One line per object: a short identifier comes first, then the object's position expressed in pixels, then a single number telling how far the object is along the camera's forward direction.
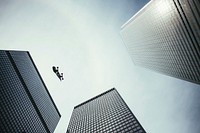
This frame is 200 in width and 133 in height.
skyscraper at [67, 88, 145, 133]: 111.12
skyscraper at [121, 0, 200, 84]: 99.12
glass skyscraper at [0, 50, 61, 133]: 120.36
